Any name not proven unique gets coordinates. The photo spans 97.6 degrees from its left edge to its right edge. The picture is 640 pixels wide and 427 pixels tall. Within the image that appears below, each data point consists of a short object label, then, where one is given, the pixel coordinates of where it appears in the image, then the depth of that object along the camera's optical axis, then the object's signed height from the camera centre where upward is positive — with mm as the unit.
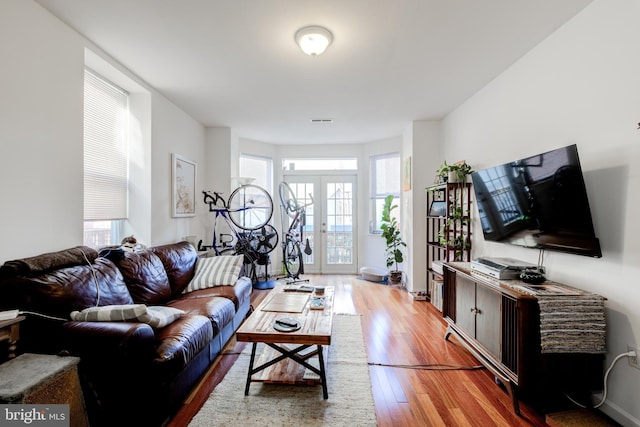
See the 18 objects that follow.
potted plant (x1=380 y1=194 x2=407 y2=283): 4949 -442
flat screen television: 1766 +91
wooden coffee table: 1862 -817
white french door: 5859 -100
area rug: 1747 -1285
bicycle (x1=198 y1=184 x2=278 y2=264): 4355 -216
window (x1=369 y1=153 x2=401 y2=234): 5344 +615
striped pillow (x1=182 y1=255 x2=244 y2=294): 3084 -665
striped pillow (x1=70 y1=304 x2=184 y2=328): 1711 -630
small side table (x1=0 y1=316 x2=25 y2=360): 1389 -607
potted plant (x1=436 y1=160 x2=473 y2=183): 3363 +529
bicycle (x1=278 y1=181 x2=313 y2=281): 5219 -411
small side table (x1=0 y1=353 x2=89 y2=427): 1174 -746
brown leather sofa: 1511 -737
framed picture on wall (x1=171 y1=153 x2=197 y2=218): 3646 +378
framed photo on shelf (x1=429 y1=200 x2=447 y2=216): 3657 +91
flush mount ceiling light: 2113 +1356
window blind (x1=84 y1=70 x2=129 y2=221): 2602 +637
